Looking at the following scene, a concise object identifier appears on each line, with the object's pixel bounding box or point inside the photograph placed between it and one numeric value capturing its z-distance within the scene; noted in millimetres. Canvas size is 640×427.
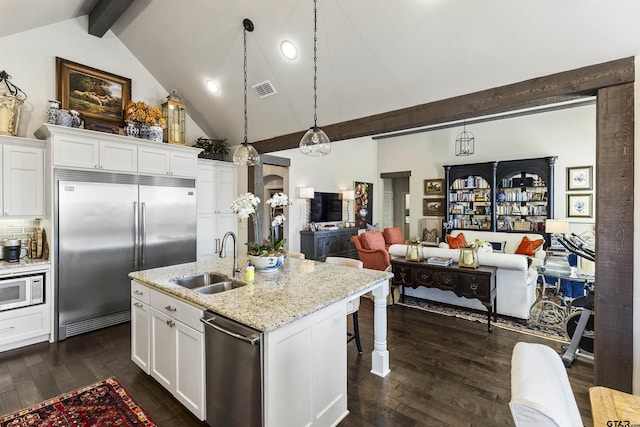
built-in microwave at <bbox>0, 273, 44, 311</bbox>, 3221
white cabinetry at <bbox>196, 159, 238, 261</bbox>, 5145
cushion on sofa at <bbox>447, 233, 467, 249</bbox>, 6977
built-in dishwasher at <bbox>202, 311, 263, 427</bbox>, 1692
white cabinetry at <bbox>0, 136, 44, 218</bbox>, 3389
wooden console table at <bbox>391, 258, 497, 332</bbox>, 3789
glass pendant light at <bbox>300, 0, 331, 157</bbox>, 2842
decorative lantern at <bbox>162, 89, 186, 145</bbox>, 4668
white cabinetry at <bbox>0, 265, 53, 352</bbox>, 3244
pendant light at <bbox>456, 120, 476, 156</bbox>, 7793
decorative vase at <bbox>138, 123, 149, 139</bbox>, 4270
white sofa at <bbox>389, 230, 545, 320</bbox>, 3887
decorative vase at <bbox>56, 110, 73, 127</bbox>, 3584
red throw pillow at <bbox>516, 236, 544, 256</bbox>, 6244
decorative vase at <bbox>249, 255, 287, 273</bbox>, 2801
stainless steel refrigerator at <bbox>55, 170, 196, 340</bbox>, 3572
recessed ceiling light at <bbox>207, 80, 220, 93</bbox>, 4578
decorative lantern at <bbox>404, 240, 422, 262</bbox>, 4447
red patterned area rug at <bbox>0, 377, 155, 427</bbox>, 2170
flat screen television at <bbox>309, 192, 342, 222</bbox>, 7402
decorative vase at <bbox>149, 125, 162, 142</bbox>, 4270
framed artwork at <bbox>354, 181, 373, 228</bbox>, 8797
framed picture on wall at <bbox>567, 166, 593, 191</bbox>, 6484
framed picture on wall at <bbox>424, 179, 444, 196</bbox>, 8461
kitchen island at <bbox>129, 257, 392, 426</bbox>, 1711
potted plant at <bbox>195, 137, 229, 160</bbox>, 5238
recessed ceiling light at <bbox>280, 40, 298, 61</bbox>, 3551
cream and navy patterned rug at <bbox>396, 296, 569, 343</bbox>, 3610
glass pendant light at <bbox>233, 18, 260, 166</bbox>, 3377
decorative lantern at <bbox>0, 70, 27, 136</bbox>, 3402
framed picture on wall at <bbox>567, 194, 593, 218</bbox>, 6500
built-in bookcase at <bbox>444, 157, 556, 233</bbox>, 6961
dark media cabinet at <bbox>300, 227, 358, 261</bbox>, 6961
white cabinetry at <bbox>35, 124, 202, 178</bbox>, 3506
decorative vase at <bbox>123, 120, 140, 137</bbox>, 4172
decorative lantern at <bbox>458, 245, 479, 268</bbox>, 3967
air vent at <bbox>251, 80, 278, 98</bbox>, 4207
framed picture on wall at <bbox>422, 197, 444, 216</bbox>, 8453
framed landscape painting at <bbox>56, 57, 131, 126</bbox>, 4078
